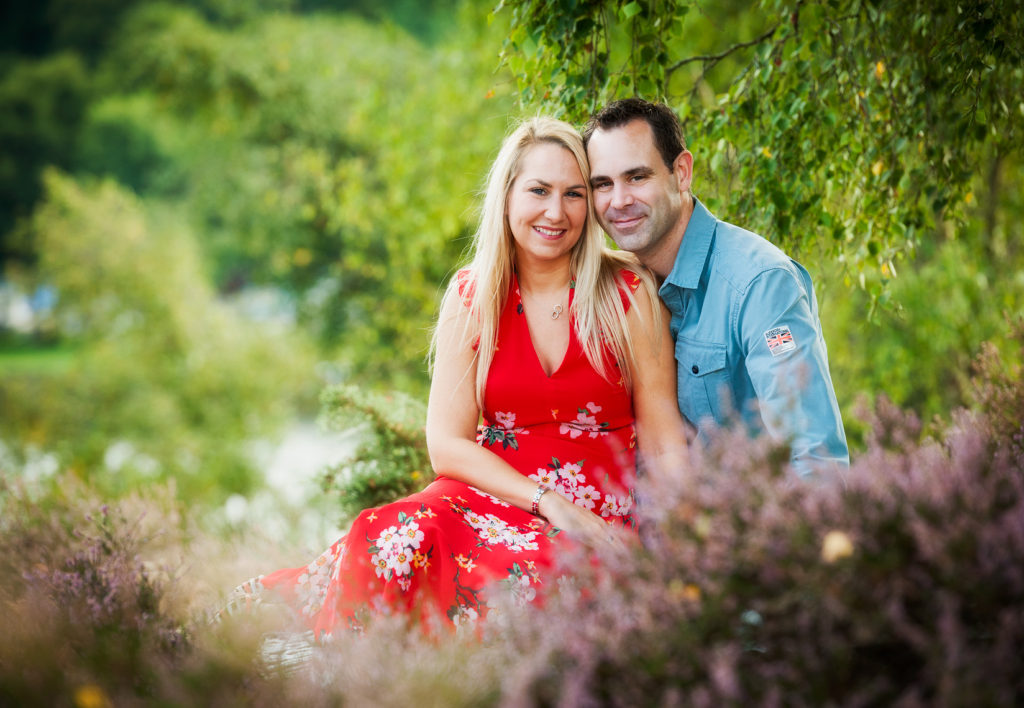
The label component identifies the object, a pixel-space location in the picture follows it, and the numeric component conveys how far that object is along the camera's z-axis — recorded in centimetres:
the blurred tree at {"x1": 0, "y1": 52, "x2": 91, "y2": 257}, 2669
